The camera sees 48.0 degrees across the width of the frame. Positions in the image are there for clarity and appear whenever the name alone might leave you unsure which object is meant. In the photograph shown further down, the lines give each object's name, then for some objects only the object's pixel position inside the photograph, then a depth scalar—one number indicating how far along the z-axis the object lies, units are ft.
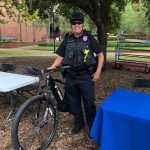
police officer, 7.68
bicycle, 7.22
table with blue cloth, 5.73
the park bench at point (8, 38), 59.47
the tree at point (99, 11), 20.10
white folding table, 8.25
